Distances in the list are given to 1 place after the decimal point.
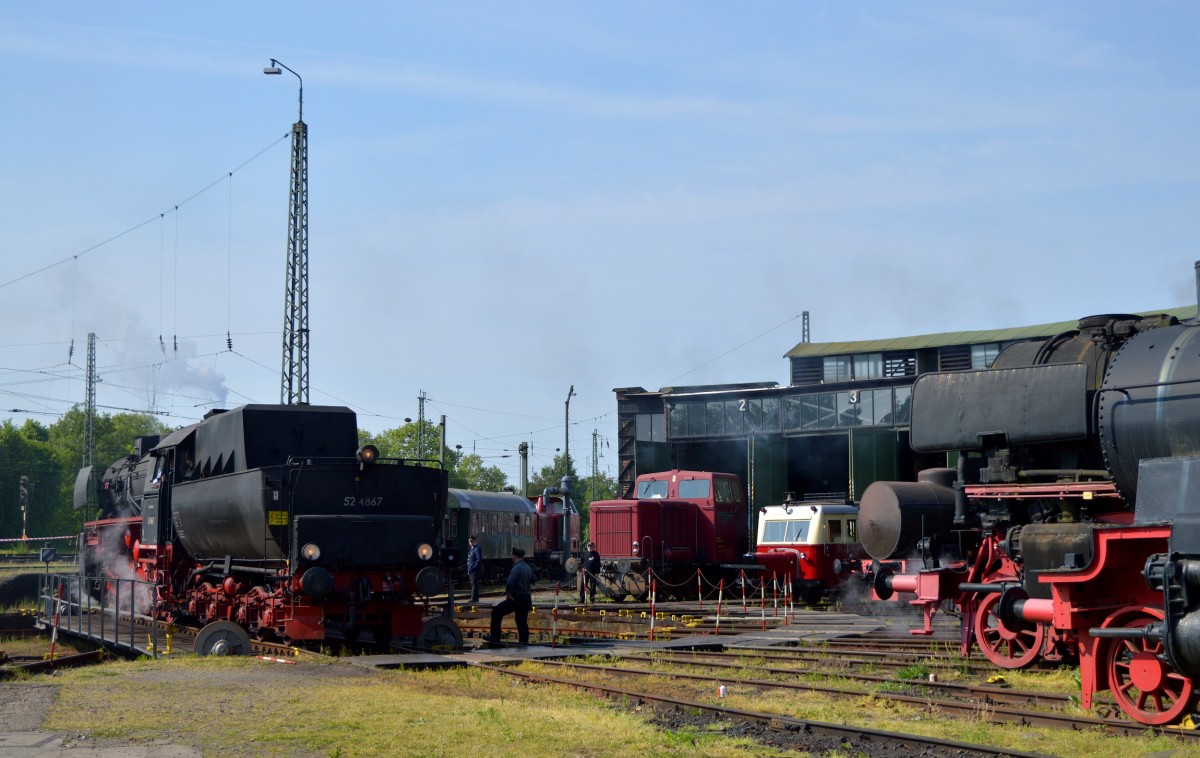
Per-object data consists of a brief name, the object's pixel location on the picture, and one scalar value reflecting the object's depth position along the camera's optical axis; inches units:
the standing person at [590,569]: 1158.3
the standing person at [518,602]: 708.0
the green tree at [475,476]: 4034.5
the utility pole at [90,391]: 1870.1
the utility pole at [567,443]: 2095.2
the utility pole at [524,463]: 2288.4
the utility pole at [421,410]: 2722.9
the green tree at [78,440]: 3437.5
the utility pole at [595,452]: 4399.1
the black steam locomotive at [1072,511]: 386.6
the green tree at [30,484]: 3100.4
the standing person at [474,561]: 1064.4
